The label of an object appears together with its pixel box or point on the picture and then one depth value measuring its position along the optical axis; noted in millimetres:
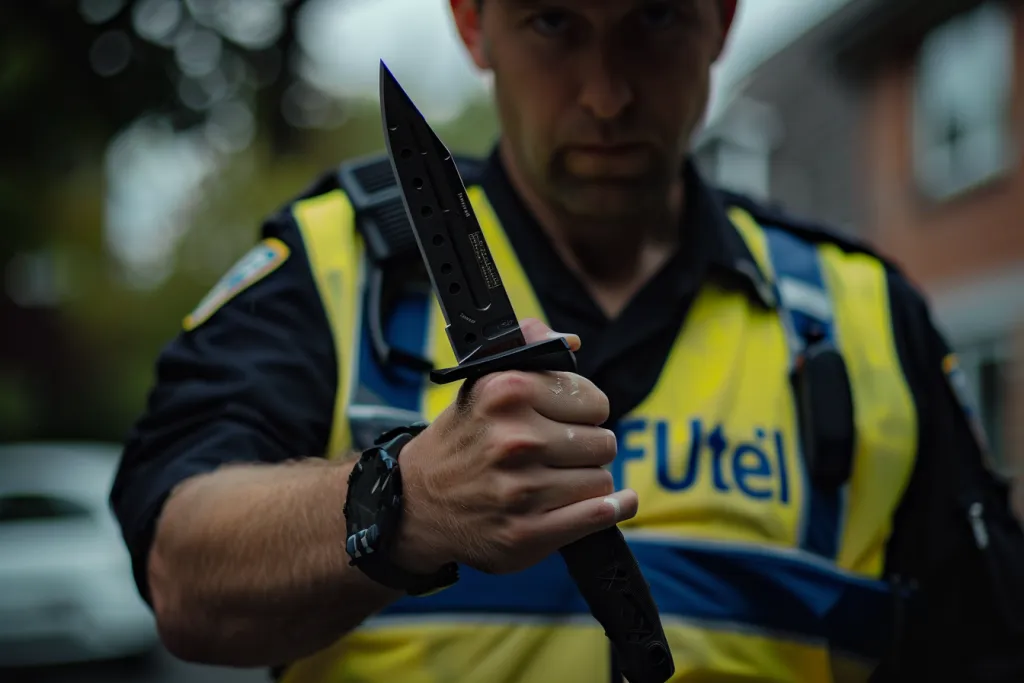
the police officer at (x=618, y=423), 1567
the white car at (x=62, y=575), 9680
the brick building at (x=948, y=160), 10984
